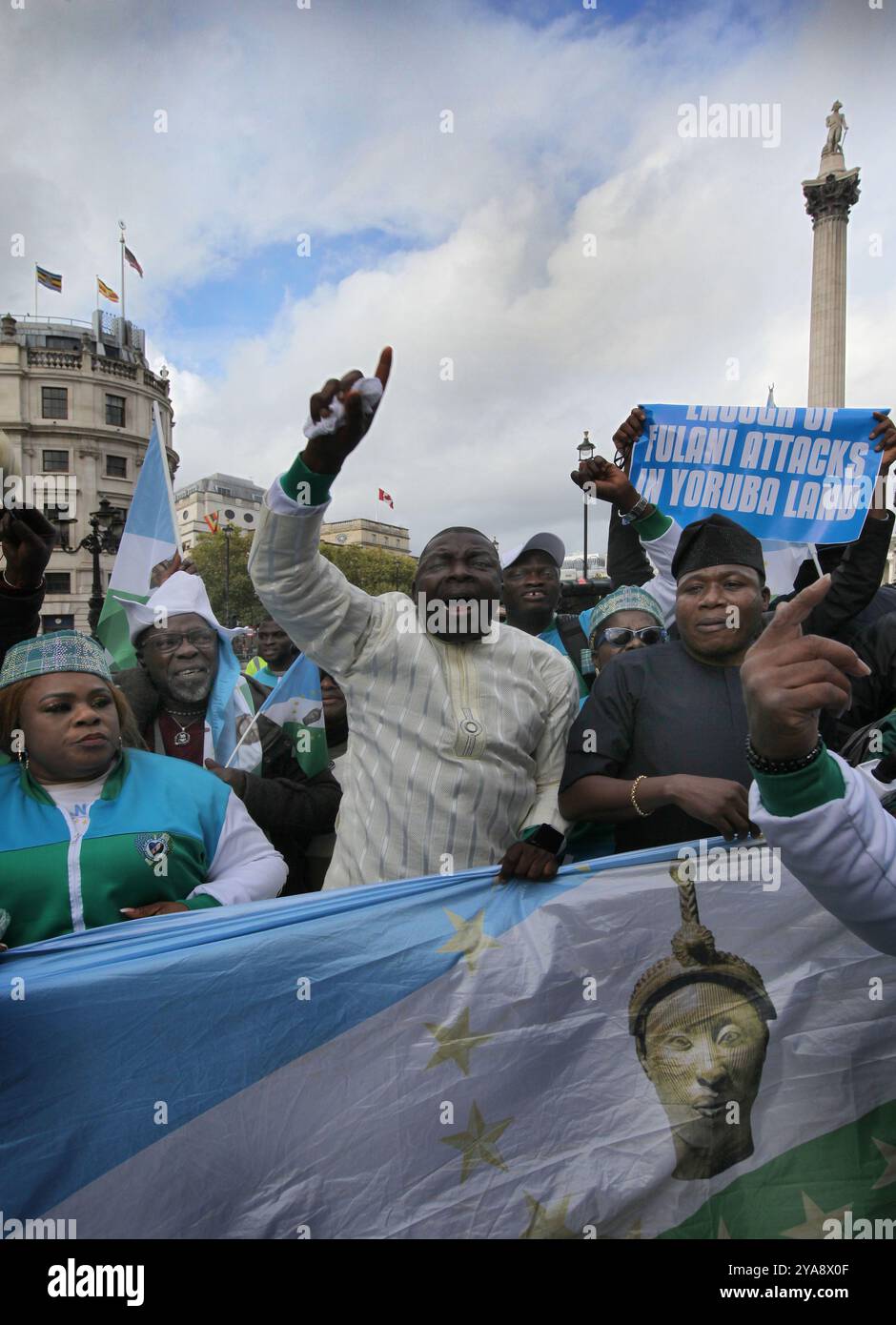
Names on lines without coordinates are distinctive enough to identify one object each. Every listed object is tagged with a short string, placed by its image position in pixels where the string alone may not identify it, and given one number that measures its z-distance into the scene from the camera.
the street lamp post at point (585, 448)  14.27
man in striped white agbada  2.40
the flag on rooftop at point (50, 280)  39.46
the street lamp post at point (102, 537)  13.51
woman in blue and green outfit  2.00
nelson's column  28.39
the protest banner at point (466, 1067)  1.81
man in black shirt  2.39
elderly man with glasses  3.21
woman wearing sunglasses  3.53
